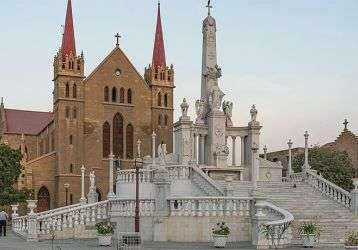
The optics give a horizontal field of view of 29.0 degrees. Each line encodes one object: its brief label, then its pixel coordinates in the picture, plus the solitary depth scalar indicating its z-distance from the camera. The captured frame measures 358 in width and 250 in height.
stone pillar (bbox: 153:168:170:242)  30.12
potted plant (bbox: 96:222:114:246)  27.81
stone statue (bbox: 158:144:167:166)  37.22
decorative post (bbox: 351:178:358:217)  33.69
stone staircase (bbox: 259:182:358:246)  27.70
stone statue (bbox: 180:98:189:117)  46.00
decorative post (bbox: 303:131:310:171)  41.19
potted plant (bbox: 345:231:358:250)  19.58
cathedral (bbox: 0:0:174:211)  68.94
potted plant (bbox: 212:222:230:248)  25.94
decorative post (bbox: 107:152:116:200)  36.98
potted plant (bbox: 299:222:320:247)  25.31
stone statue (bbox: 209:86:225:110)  46.94
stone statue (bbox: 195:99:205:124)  47.59
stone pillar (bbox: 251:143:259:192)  29.46
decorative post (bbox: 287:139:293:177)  44.35
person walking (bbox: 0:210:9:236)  37.78
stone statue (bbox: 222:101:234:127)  47.91
